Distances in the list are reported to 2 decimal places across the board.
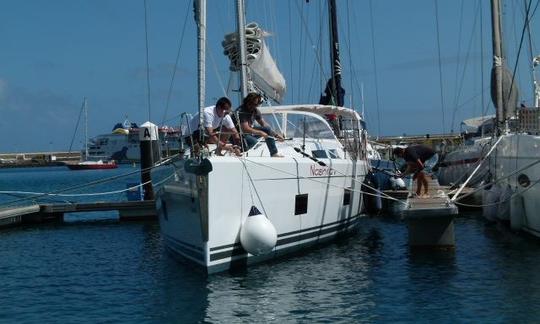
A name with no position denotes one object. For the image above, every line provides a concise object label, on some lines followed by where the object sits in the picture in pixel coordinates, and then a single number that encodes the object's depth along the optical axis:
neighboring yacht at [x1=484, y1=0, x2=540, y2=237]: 15.03
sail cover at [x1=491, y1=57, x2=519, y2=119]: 19.42
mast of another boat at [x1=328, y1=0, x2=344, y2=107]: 24.02
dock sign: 23.67
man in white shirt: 12.45
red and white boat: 112.06
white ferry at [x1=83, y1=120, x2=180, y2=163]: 133.88
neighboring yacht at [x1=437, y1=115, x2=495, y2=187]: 21.42
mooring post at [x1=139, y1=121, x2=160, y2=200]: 23.72
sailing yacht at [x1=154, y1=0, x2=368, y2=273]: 11.55
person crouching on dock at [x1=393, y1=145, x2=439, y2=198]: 15.70
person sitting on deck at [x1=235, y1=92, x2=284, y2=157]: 13.30
